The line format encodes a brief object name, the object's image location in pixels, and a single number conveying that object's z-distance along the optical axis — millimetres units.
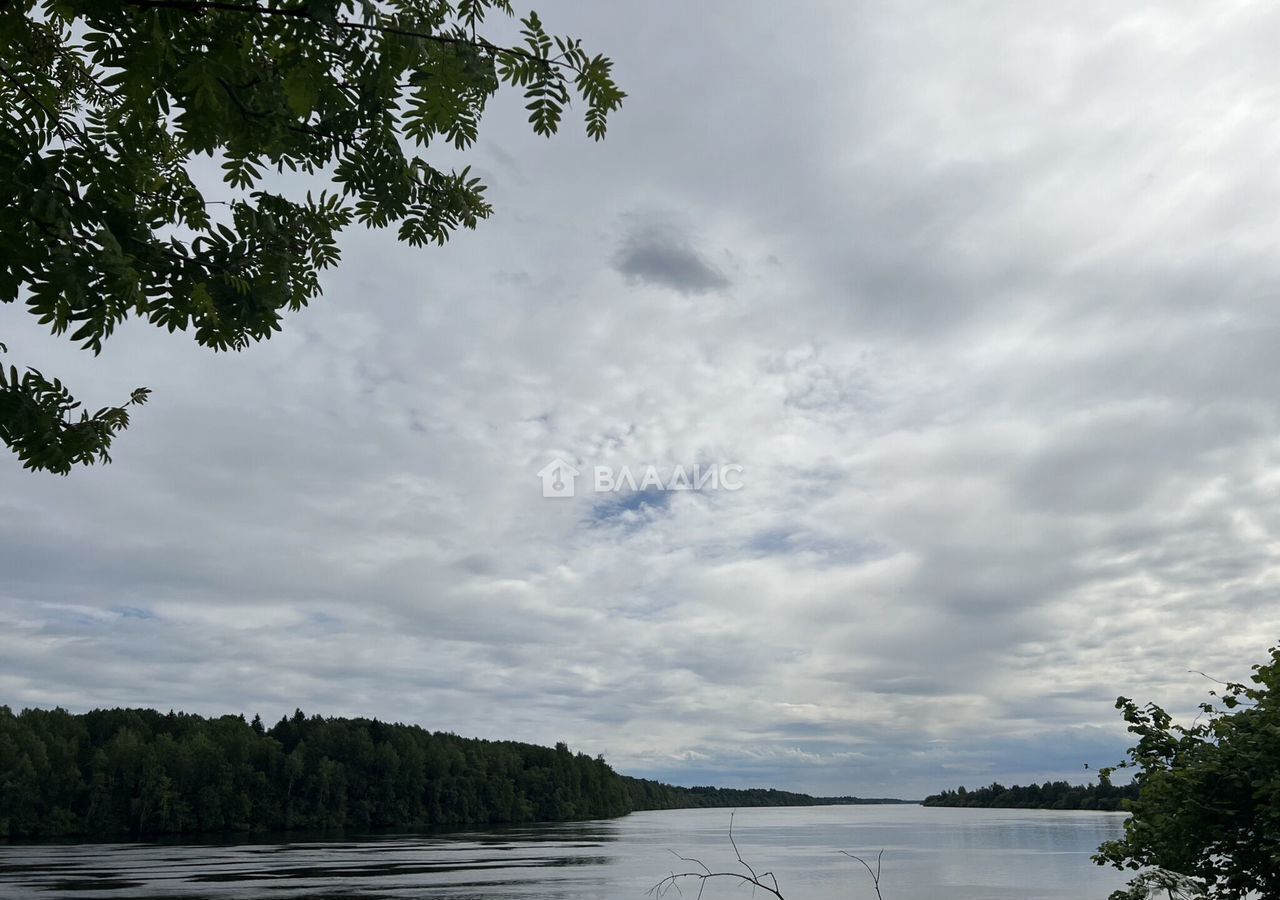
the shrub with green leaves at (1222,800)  7277
